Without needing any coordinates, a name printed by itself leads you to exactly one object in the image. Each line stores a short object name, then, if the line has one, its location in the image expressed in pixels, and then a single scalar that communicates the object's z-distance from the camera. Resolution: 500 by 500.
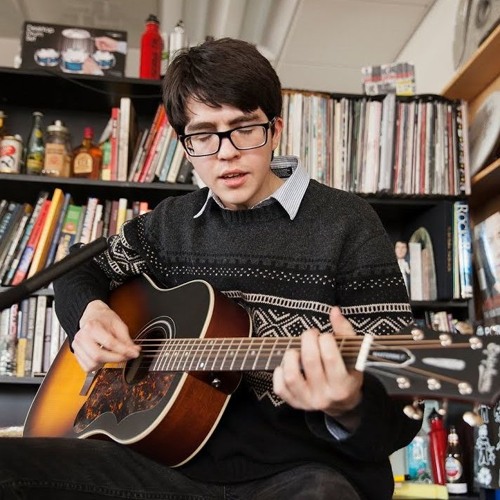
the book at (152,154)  2.12
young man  0.86
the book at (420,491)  1.82
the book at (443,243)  2.04
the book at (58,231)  2.08
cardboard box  2.17
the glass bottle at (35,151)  2.16
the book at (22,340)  2.00
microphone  0.85
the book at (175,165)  2.12
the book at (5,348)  1.98
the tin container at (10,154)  2.11
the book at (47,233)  2.05
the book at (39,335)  2.01
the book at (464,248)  2.02
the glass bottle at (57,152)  2.15
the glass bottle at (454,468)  1.87
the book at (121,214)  2.13
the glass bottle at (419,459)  1.97
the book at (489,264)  1.93
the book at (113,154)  2.13
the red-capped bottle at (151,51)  2.23
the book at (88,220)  2.11
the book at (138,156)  2.13
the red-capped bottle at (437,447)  1.92
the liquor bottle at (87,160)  2.16
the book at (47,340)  2.02
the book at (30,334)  2.01
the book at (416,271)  2.09
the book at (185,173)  2.12
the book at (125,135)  2.12
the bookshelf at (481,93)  1.99
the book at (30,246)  2.04
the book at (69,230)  2.09
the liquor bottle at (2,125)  2.24
